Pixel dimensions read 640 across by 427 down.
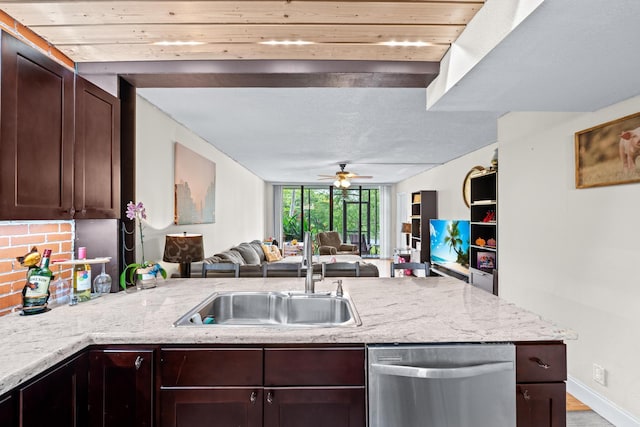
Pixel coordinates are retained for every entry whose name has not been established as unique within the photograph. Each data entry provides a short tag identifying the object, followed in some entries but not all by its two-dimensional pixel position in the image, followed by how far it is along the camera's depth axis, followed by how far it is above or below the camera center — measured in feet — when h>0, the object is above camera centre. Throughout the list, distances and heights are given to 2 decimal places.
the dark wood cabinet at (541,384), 4.61 -2.28
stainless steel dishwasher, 4.52 -2.35
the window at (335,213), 35.63 +0.20
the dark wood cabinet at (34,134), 4.58 +1.20
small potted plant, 7.20 -1.19
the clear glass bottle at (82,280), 6.21 -1.15
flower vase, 7.23 -1.35
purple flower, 7.22 +0.12
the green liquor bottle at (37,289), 5.38 -1.14
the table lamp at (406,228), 28.07 -1.09
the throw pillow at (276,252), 23.84 -2.60
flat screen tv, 18.43 -1.70
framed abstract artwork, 12.07 +1.08
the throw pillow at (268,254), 22.63 -2.57
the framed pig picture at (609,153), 7.09 +1.36
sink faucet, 6.83 -1.04
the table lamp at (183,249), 9.39 -0.91
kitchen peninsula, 4.21 -1.58
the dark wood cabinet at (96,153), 5.96 +1.16
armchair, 31.29 -2.63
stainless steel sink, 6.55 -1.80
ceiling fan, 21.04 +2.27
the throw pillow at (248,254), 17.76 -2.03
